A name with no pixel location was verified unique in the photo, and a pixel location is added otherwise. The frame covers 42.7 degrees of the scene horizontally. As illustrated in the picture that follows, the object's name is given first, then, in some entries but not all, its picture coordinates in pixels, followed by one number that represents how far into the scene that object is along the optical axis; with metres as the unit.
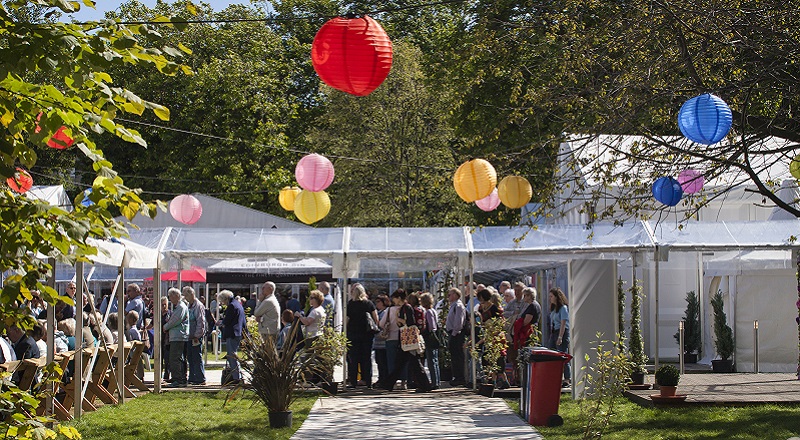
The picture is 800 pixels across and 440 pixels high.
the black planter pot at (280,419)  12.13
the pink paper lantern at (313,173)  15.36
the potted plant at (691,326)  20.95
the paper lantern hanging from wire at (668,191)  12.30
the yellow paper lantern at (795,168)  10.22
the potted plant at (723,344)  18.81
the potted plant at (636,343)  15.60
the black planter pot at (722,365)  18.78
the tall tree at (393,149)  30.09
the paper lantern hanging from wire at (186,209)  18.05
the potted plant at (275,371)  11.99
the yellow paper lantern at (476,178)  13.34
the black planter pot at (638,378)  15.55
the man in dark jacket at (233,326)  17.25
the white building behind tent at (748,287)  18.67
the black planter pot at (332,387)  16.38
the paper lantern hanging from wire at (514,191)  14.24
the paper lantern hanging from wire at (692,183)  12.95
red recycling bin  12.23
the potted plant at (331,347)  14.95
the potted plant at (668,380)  13.33
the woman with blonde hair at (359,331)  16.48
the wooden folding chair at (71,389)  12.48
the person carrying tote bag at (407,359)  16.52
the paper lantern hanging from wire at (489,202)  16.72
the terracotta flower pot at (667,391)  13.38
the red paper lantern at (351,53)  7.88
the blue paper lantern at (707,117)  9.11
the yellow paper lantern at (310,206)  16.25
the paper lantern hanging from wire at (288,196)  17.69
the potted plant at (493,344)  15.60
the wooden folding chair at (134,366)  15.66
